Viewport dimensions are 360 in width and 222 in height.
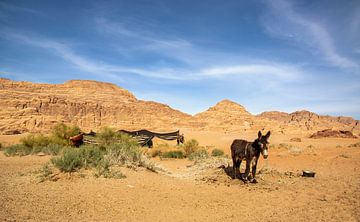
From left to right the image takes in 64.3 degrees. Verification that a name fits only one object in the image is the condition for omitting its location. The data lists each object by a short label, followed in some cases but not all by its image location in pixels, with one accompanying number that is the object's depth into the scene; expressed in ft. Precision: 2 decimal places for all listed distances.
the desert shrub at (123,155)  36.88
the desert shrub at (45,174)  28.41
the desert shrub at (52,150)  56.34
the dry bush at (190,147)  70.33
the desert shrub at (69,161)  30.53
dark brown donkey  32.27
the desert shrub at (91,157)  33.17
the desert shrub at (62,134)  65.36
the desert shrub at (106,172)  30.60
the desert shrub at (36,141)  65.16
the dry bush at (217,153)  64.74
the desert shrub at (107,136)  58.57
